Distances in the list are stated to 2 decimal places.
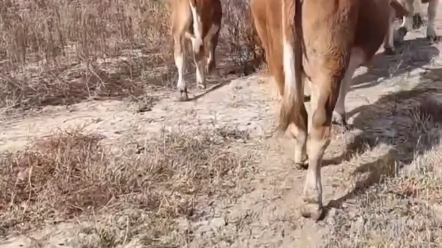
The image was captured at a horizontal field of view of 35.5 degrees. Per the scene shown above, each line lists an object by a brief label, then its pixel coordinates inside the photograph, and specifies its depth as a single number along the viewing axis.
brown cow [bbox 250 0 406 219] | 4.16
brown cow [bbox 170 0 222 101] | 6.81
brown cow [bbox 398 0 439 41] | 8.73
